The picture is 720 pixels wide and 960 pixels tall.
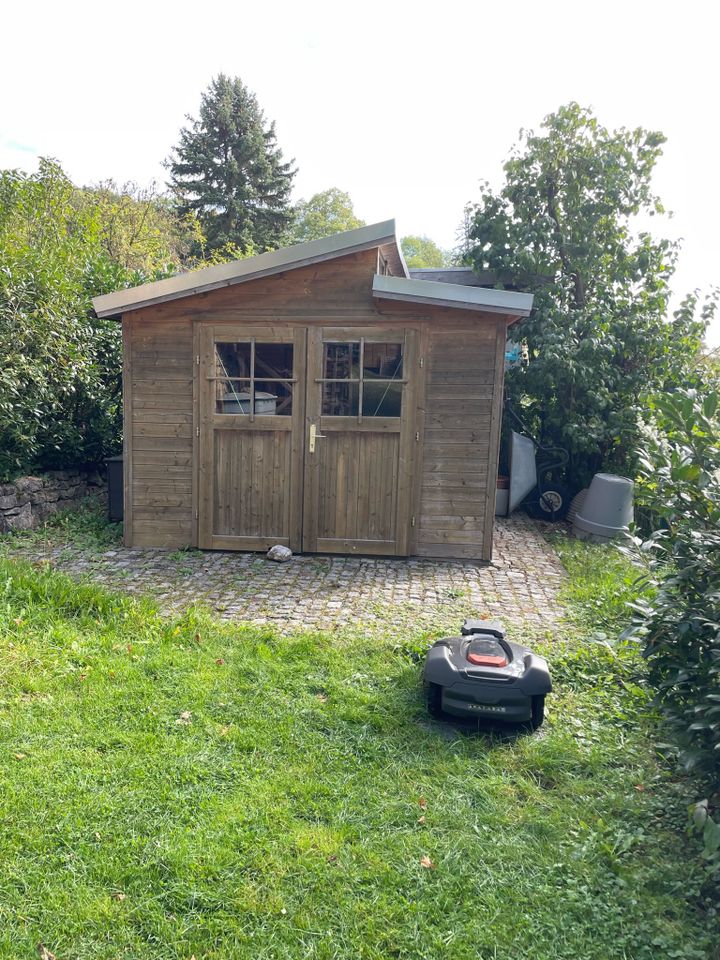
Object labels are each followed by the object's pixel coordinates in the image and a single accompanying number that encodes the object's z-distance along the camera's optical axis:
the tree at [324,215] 32.78
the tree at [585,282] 7.95
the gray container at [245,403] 5.89
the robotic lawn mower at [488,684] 2.87
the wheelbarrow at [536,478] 7.88
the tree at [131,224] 14.01
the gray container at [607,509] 7.02
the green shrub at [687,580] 2.10
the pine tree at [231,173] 24.77
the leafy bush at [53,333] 6.46
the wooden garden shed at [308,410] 5.70
